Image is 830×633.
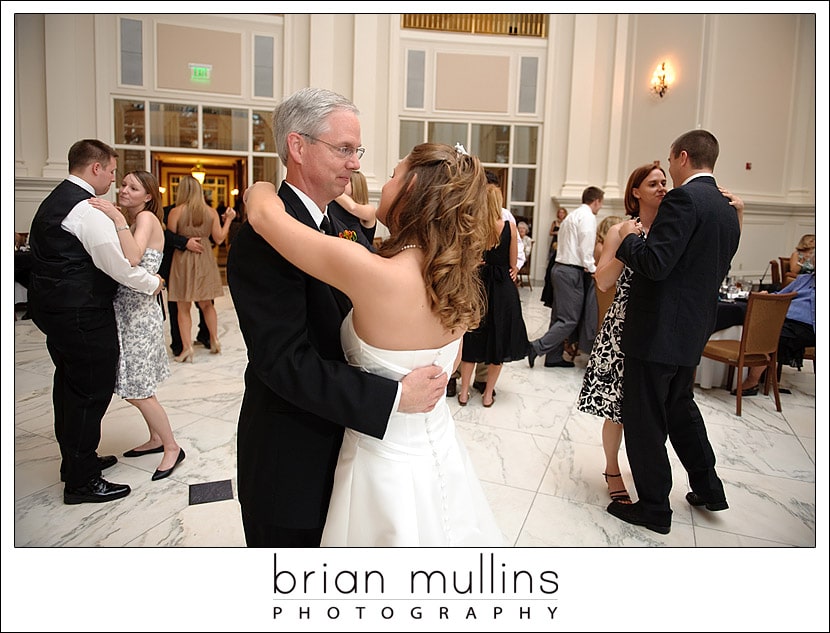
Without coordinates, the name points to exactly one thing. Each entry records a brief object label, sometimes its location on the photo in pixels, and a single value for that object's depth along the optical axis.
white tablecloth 4.57
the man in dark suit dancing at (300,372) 1.26
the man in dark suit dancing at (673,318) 2.26
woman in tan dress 5.02
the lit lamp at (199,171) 10.04
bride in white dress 1.19
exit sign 8.98
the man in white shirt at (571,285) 5.04
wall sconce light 8.60
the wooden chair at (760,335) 4.04
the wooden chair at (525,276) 9.61
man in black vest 2.33
